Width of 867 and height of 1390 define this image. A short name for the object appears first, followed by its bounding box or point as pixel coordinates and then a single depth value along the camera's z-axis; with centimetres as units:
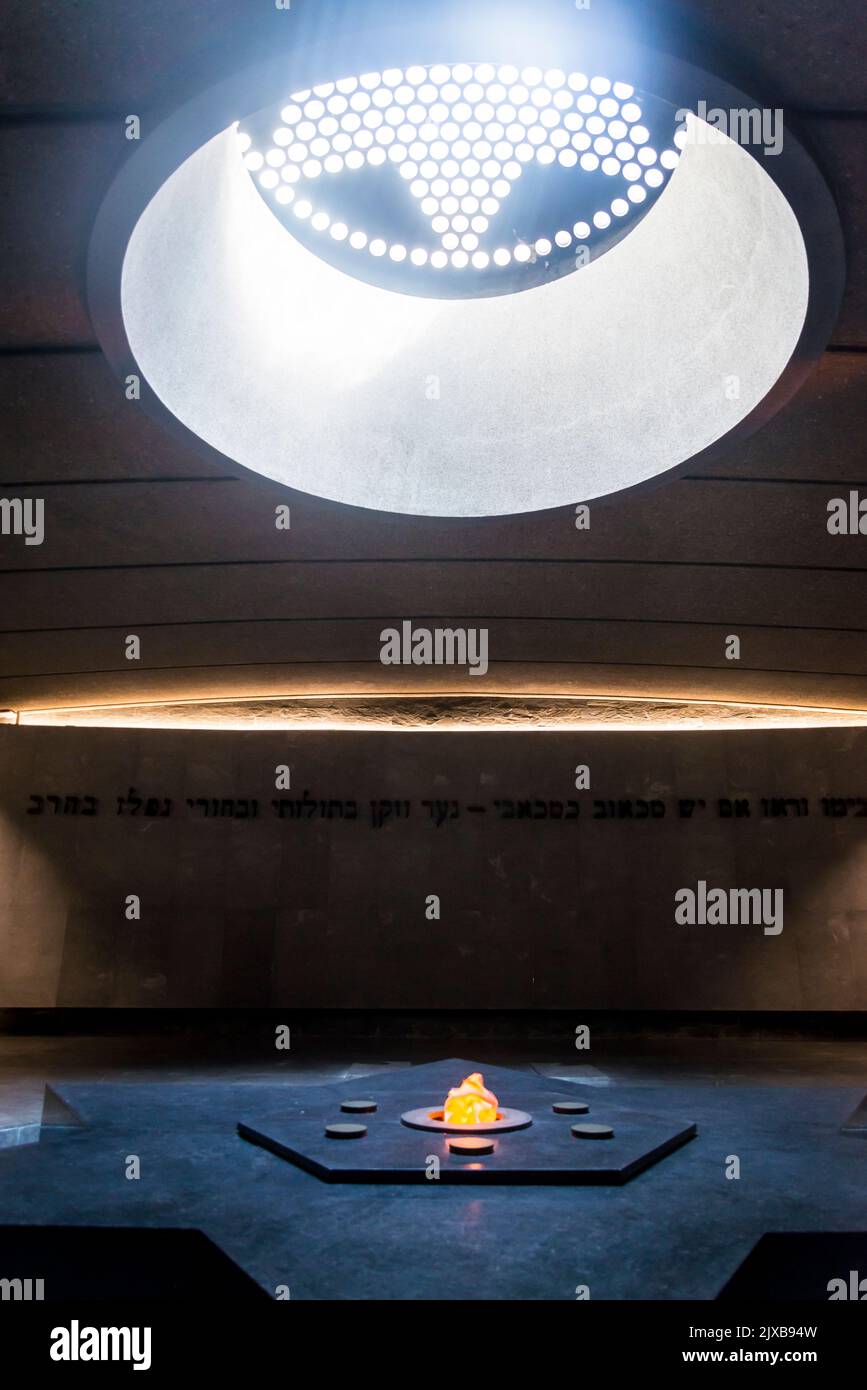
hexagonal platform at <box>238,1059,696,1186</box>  427
